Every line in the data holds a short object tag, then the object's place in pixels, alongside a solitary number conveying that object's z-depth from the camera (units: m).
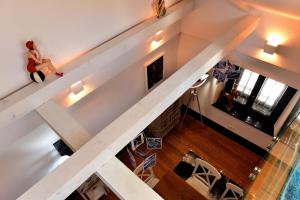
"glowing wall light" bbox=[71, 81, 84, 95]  2.71
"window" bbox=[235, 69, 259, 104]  3.91
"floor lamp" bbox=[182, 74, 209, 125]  4.16
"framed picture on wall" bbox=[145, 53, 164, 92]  3.94
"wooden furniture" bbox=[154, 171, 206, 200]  2.95
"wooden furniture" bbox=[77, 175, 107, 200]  3.47
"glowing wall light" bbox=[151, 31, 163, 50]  3.55
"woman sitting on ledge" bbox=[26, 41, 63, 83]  2.06
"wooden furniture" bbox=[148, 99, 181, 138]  4.22
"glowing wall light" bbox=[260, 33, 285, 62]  2.88
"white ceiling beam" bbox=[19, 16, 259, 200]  1.54
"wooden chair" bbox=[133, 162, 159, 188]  3.60
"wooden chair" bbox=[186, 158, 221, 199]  3.38
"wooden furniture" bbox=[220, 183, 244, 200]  3.11
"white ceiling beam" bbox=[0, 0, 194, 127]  2.06
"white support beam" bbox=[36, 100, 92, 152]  1.90
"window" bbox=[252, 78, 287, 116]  3.71
